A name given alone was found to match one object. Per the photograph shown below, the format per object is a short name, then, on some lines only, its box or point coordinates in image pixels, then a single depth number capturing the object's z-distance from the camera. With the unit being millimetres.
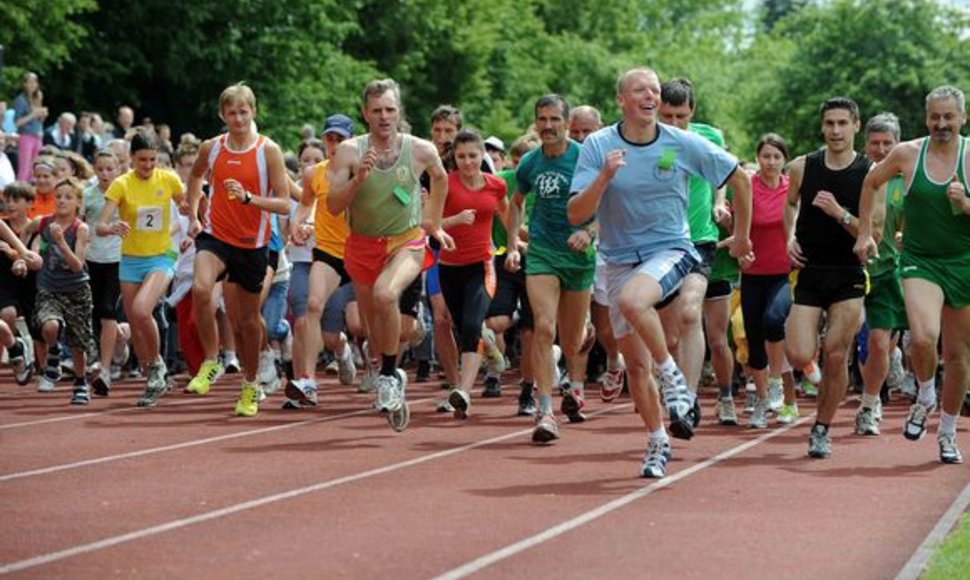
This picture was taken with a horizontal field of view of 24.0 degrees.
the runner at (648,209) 12445
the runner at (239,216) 16281
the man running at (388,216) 14969
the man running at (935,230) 13406
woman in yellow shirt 17656
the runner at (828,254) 13922
